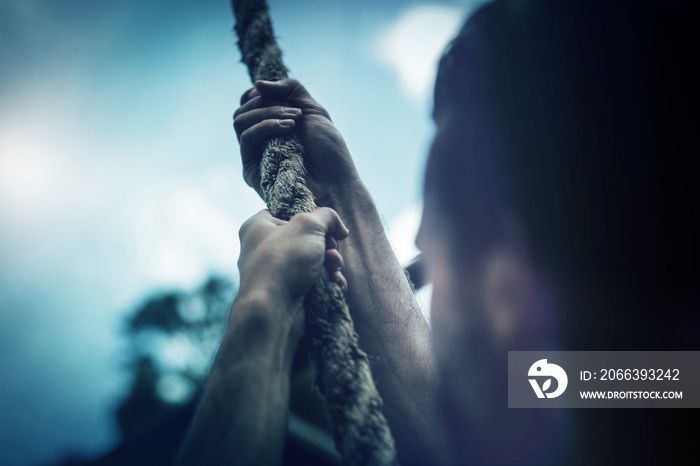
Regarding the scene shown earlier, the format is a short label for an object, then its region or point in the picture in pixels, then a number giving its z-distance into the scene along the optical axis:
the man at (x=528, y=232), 0.46
